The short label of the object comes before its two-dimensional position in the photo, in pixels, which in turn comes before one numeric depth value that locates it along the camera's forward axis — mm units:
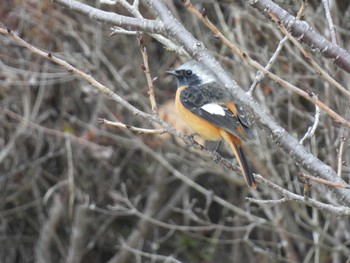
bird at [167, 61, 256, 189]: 7602
